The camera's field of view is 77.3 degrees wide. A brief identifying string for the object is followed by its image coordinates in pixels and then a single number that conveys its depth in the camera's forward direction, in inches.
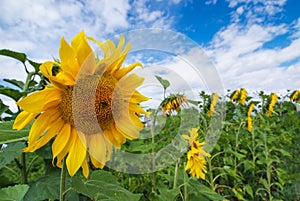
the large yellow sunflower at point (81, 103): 14.9
